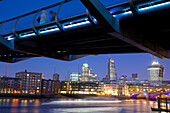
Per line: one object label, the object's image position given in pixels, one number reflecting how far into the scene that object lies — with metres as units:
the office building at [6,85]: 191.38
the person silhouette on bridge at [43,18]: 19.17
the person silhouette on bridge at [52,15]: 18.78
